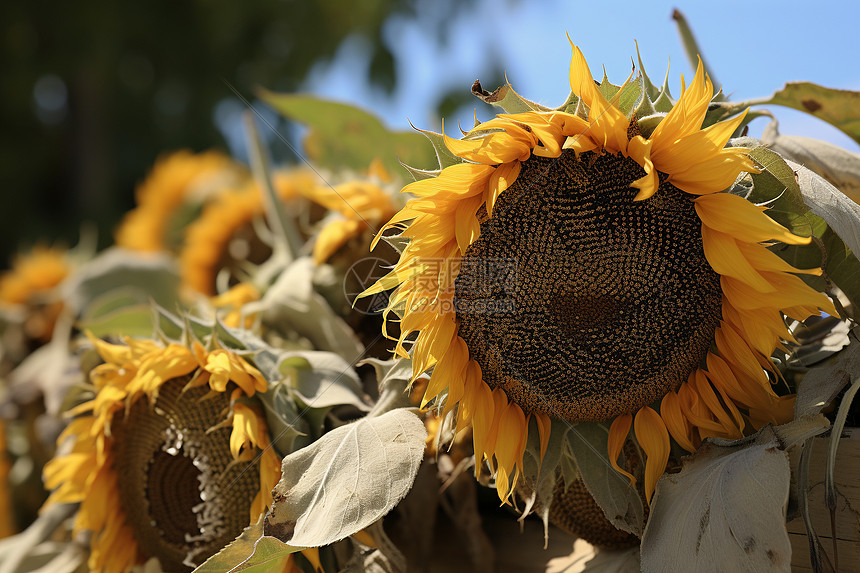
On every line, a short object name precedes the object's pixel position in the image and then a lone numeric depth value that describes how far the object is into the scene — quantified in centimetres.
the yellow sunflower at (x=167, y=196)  165
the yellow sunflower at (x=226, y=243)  128
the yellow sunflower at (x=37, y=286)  136
